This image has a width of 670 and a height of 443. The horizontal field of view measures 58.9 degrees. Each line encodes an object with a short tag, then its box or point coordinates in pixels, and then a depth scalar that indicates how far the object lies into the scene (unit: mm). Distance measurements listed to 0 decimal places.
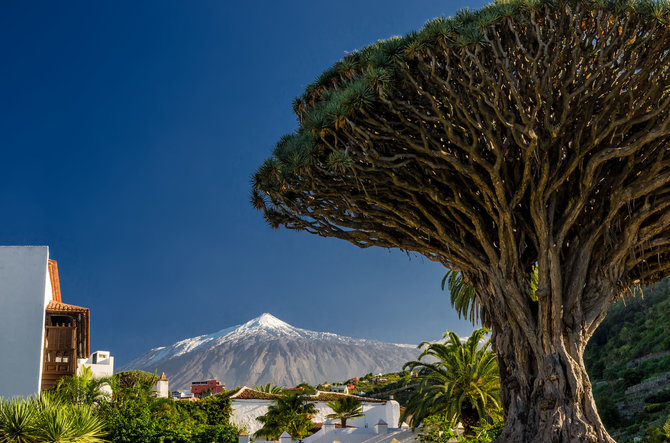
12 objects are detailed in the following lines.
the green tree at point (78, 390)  20328
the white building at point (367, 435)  21172
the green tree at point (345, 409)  28250
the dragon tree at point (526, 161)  10852
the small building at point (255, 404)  38219
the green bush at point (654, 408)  30219
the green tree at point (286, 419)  25578
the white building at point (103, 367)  31466
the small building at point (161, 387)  43438
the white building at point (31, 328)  21188
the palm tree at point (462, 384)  19422
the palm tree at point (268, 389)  42550
